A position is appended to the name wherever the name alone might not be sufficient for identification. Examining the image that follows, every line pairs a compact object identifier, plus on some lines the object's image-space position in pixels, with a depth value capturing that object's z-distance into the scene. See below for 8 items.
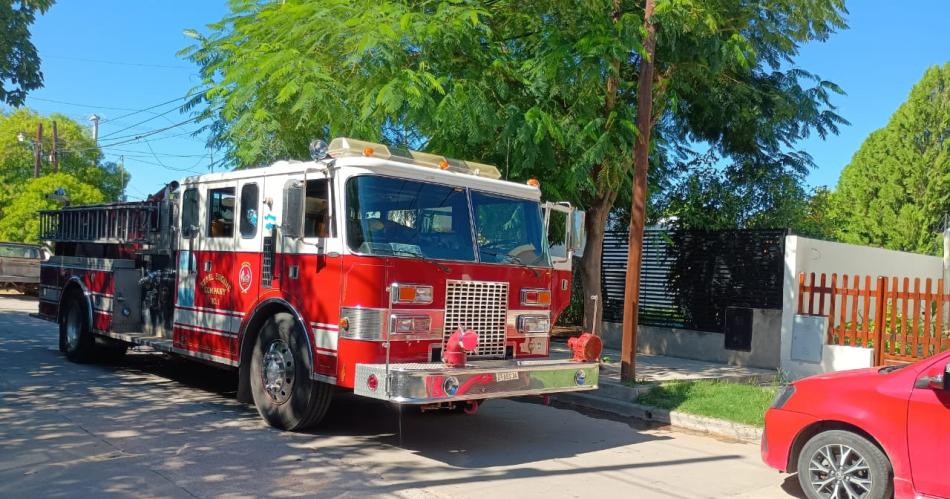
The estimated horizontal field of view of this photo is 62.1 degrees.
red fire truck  6.96
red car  5.40
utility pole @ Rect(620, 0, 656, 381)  10.38
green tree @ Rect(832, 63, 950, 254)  26.28
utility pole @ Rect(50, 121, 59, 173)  36.94
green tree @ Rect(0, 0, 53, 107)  15.32
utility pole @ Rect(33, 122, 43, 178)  35.60
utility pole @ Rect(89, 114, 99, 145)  43.79
